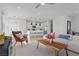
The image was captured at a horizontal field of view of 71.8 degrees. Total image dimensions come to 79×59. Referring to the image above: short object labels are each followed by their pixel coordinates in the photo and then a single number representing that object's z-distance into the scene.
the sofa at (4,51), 0.76
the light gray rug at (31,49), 1.35
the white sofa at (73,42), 1.54
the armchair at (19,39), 1.44
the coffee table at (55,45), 1.43
